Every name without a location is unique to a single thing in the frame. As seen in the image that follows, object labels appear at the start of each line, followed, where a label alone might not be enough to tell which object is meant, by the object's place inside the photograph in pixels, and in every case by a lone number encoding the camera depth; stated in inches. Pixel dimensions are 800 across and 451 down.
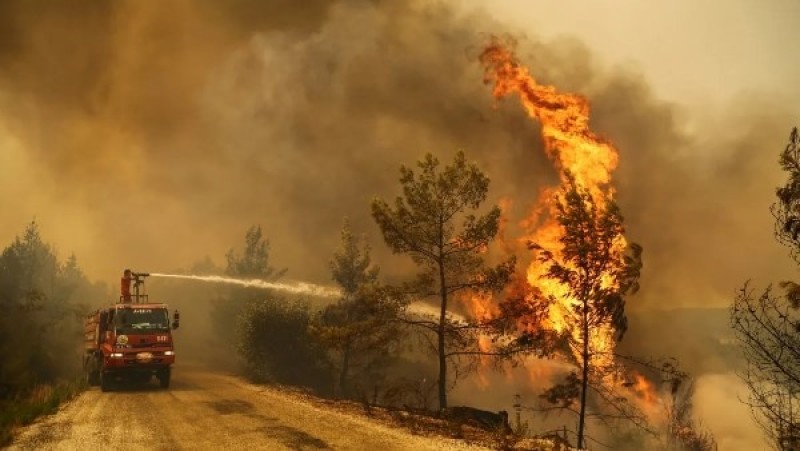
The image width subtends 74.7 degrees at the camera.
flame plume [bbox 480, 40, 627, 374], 1029.2
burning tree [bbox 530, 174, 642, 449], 597.6
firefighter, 968.9
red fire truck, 786.2
